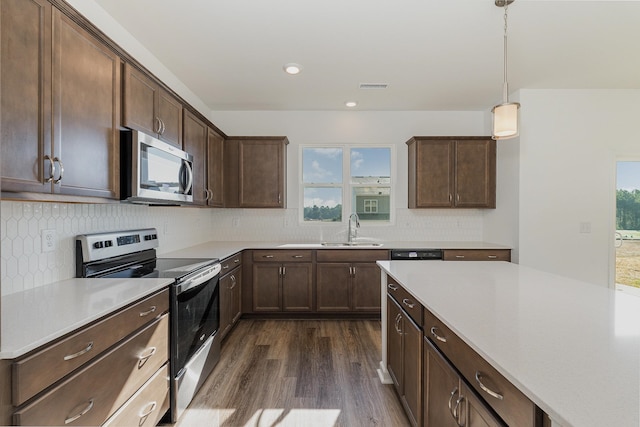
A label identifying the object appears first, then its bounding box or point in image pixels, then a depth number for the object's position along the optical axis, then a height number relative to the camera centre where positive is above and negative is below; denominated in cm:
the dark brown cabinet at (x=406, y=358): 162 -87
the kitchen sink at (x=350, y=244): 389 -42
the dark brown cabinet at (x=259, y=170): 396 +51
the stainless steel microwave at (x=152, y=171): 188 +26
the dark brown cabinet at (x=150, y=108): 192 +71
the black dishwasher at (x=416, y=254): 365 -49
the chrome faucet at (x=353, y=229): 415 -25
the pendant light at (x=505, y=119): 192 +57
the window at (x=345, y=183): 438 +39
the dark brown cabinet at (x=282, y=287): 370 -89
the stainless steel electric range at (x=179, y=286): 191 -51
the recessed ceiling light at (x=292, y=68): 290 +133
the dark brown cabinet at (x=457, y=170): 394 +51
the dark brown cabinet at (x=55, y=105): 120 +47
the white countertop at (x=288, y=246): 315 -41
